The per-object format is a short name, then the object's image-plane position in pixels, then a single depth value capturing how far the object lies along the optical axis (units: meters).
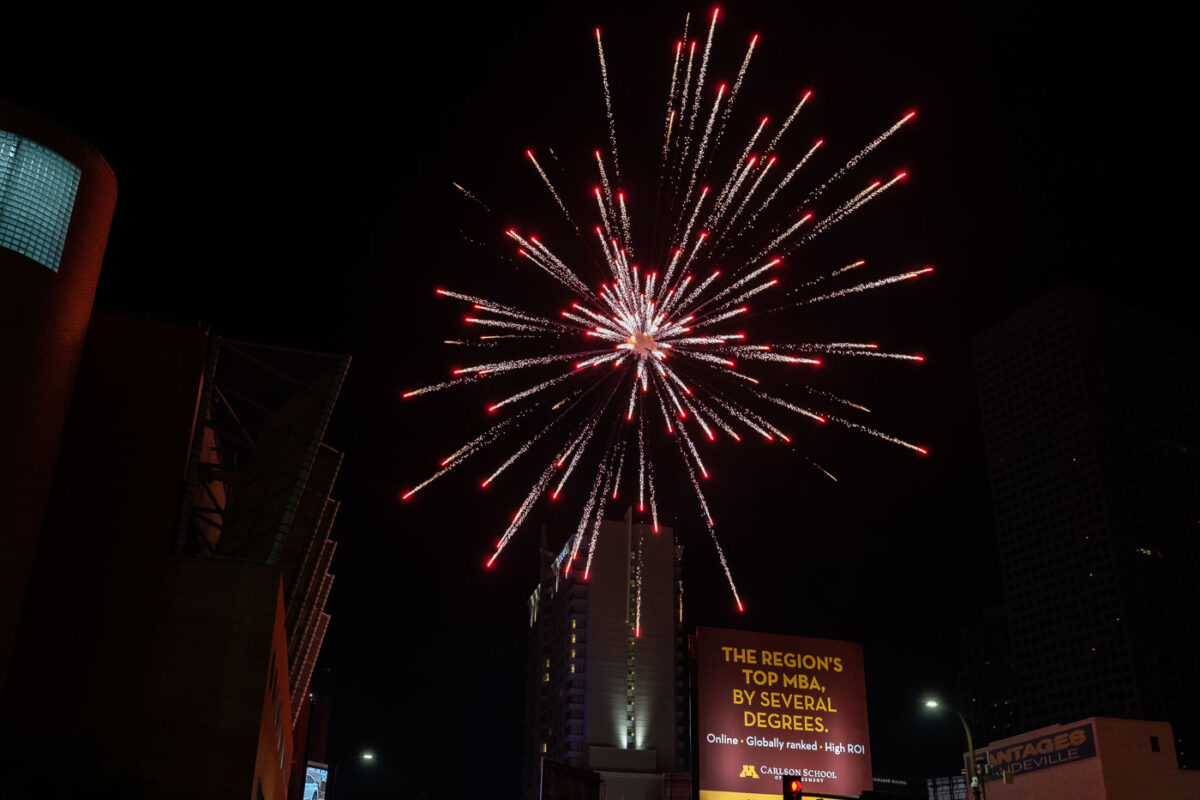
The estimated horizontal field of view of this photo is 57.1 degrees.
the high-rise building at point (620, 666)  134.00
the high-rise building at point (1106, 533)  179.50
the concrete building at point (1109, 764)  46.34
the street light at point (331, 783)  61.08
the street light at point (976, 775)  31.09
